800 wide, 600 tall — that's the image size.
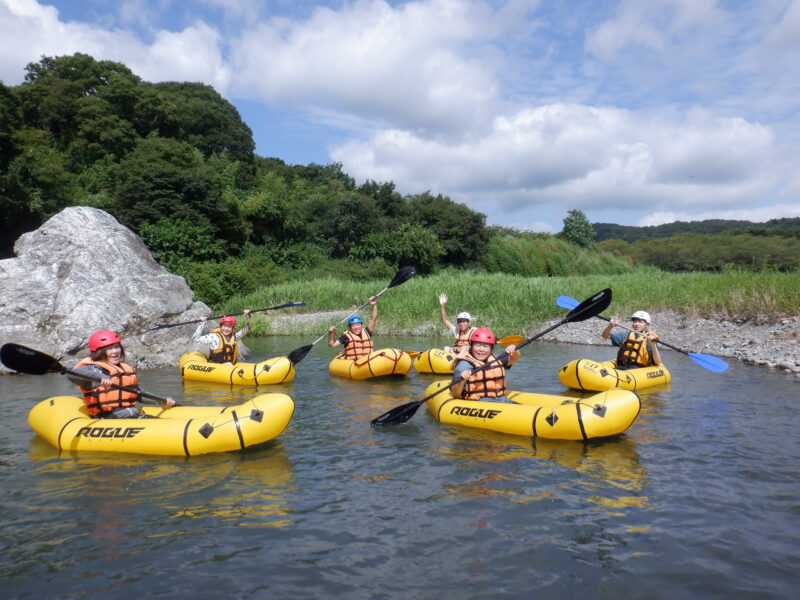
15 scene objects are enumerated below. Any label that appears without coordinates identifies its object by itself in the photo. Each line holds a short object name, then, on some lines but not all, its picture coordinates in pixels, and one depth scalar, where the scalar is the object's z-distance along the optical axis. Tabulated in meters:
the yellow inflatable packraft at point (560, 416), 5.16
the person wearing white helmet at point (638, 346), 7.92
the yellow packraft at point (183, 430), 4.95
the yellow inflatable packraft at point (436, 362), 8.90
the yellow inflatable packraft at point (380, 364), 8.52
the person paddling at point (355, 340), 8.88
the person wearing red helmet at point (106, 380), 5.36
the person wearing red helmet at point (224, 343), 8.89
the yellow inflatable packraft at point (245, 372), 8.32
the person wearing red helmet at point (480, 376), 6.02
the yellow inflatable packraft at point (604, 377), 7.39
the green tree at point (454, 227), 26.16
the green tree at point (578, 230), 32.09
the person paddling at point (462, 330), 8.01
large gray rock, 10.12
